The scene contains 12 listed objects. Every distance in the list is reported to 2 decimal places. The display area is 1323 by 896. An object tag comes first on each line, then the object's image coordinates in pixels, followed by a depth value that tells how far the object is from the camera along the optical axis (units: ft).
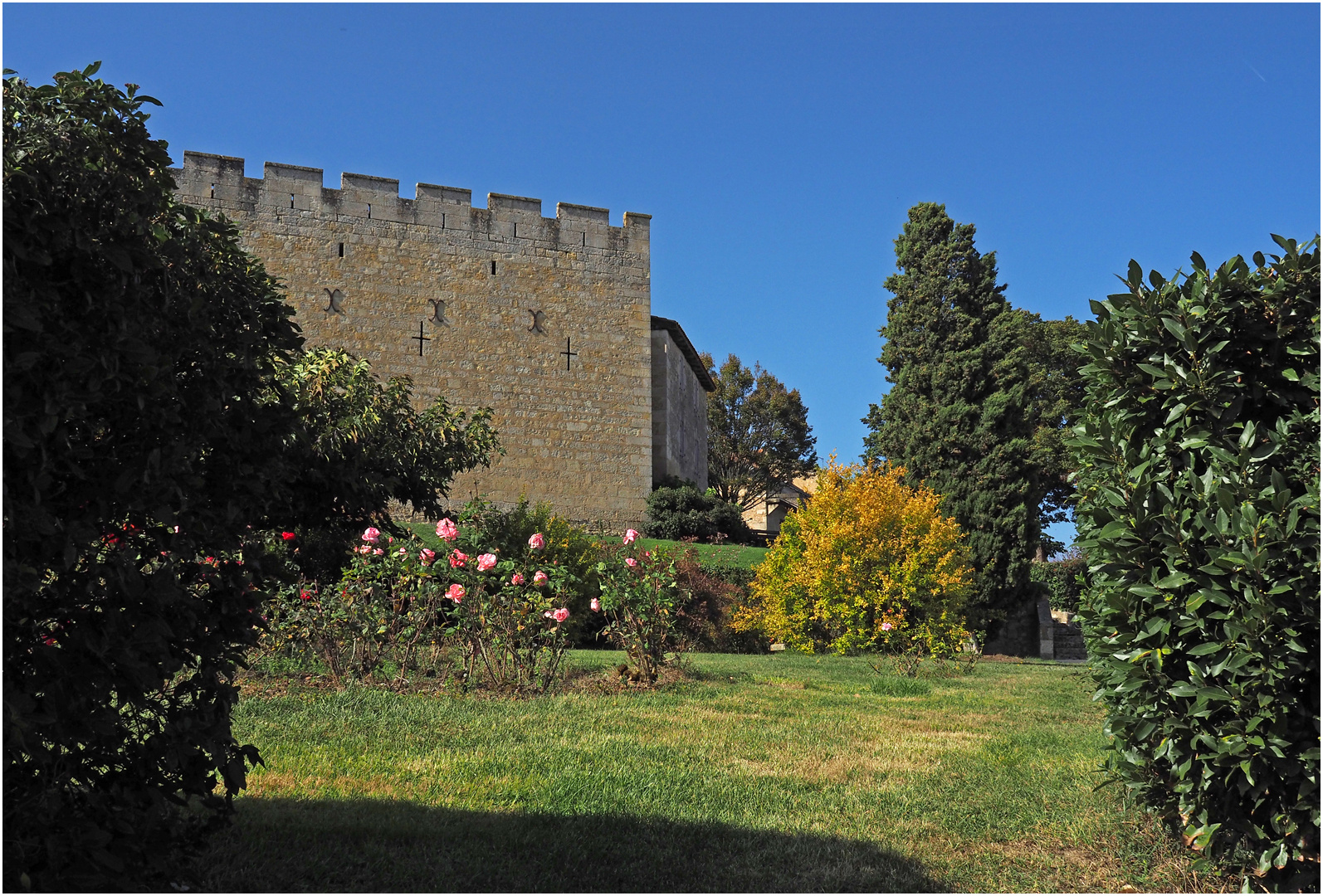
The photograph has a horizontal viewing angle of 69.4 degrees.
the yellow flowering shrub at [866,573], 44.83
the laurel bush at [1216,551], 10.34
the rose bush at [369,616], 25.55
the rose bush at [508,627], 25.02
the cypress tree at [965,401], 66.74
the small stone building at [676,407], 81.30
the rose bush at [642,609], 27.63
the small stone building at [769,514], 144.97
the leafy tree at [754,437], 136.67
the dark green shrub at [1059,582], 88.38
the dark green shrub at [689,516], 71.51
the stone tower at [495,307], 70.13
